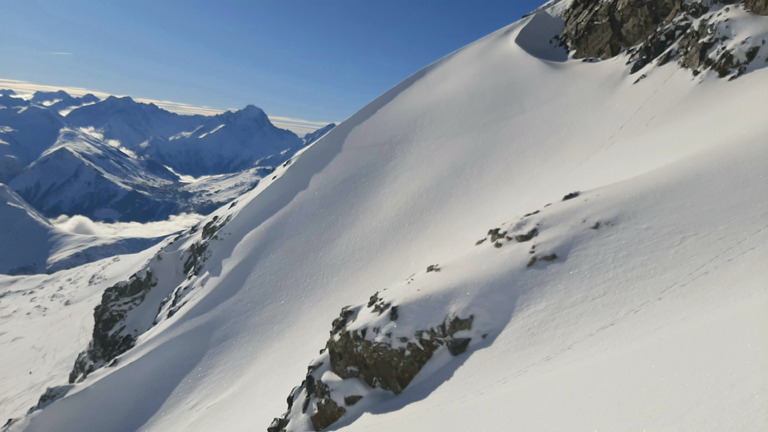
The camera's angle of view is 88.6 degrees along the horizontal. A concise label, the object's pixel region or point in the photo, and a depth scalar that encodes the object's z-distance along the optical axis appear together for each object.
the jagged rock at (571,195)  23.63
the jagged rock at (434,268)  23.23
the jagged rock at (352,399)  19.12
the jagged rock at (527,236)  21.22
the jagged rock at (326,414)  19.18
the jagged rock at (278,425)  21.82
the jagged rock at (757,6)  33.30
